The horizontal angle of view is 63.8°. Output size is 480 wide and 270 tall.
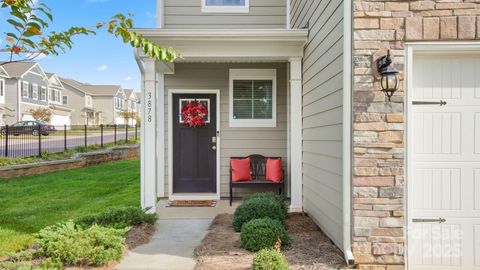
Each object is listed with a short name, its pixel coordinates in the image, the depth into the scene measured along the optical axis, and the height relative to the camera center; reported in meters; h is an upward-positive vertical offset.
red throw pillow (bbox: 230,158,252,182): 6.76 -0.69
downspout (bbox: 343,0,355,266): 3.79 +0.04
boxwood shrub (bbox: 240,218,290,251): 4.09 -1.12
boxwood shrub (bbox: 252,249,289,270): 3.35 -1.15
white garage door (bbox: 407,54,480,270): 3.74 -0.31
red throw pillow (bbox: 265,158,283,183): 6.66 -0.70
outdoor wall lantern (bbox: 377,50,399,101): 3.56 +0.51
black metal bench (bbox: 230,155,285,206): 6.66 -0.77
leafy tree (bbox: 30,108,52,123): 30.27 +1.29
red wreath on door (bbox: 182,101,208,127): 7.16 +0.31
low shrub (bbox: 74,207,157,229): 4.86 -1.14
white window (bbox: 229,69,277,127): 7.20 +0.54
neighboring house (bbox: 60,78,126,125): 40.69 +3.20
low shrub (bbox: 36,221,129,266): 3.73 -1.14
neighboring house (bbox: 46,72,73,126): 35.19 +2.70
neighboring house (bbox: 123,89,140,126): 47.28 +3.92
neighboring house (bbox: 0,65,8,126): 27.31 +3.44
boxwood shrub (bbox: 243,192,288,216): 5.37 -0.96
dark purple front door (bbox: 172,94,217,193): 7.28 -0.37
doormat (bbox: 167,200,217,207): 6.71 -1.28
